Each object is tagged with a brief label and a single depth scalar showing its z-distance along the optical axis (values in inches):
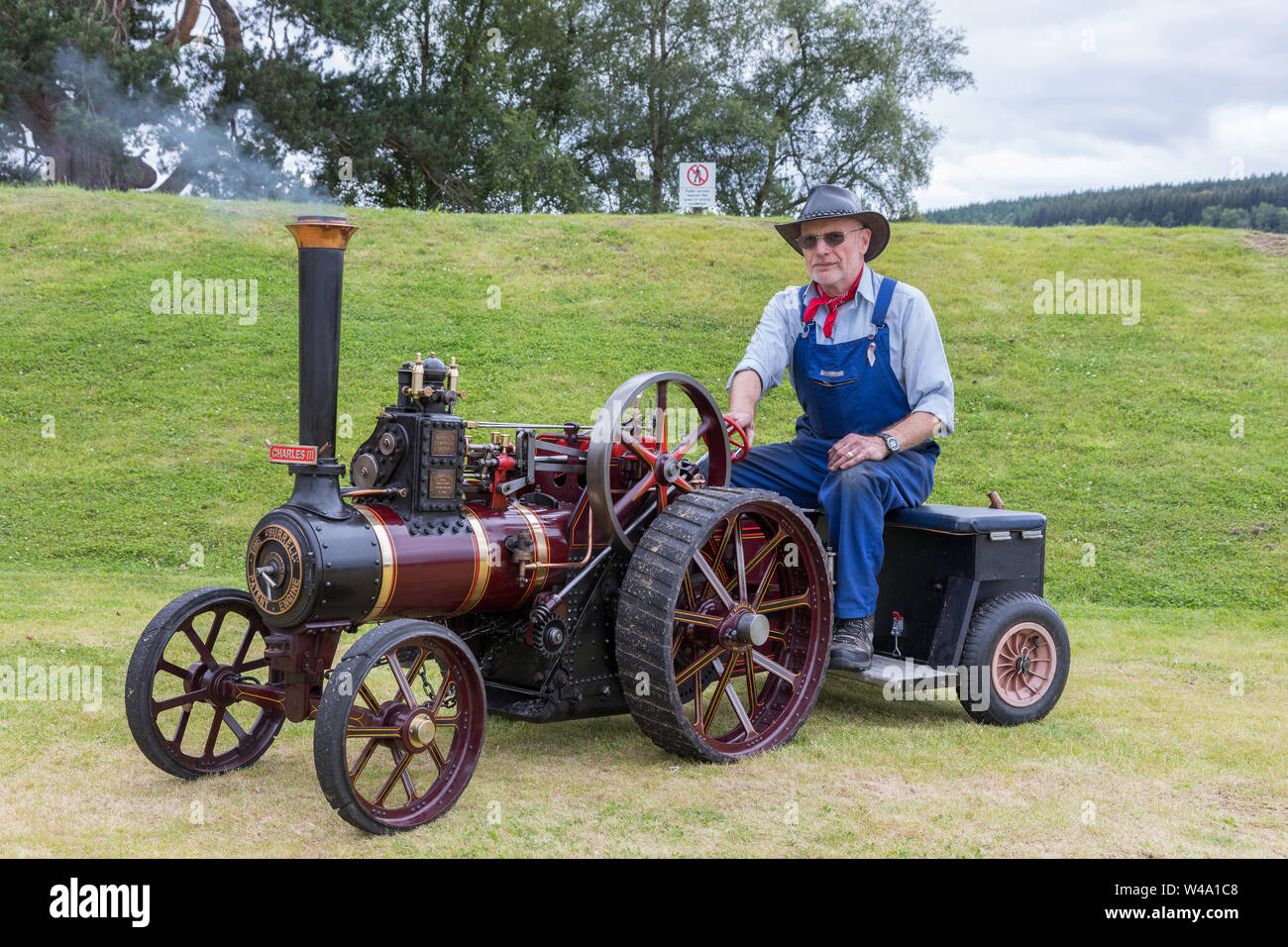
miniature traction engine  144.2
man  191.8
